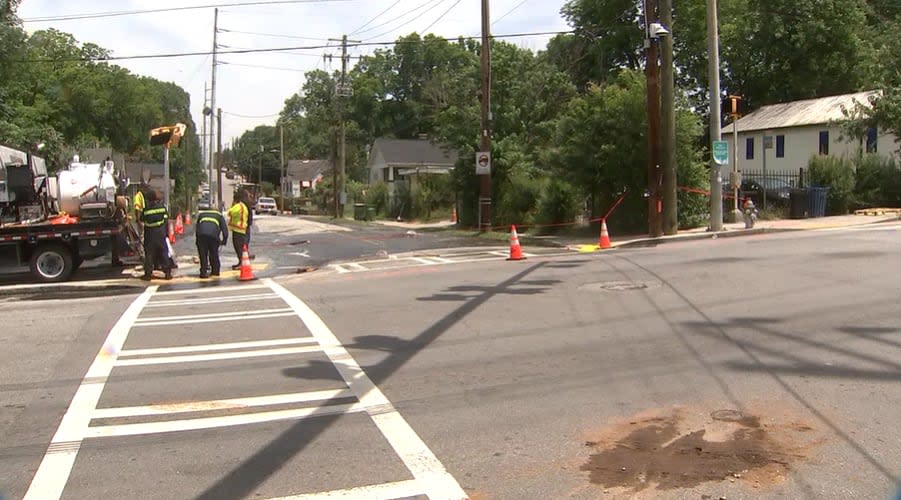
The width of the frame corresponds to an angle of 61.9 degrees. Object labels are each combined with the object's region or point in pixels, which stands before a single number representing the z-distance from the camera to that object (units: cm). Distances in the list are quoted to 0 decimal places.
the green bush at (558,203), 2520
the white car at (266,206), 7869
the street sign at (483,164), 2611
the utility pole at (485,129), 2653
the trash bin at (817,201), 2361
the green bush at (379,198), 5100
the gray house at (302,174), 11336
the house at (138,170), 6258
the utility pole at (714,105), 2017
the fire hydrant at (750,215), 2058
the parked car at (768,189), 2538
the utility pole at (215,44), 5220
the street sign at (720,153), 1992
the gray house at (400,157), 6638
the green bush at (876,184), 2531
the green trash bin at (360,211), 4980
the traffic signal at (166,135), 1925
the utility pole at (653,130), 1906
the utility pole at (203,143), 8219
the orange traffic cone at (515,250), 1677
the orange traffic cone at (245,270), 1498
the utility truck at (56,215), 1541
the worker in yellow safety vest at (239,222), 1633
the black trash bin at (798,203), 2361
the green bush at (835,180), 2433
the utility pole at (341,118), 5244
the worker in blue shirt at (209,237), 1494
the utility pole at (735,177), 2114
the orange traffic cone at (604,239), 1910
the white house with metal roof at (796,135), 3446
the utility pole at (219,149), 6144
